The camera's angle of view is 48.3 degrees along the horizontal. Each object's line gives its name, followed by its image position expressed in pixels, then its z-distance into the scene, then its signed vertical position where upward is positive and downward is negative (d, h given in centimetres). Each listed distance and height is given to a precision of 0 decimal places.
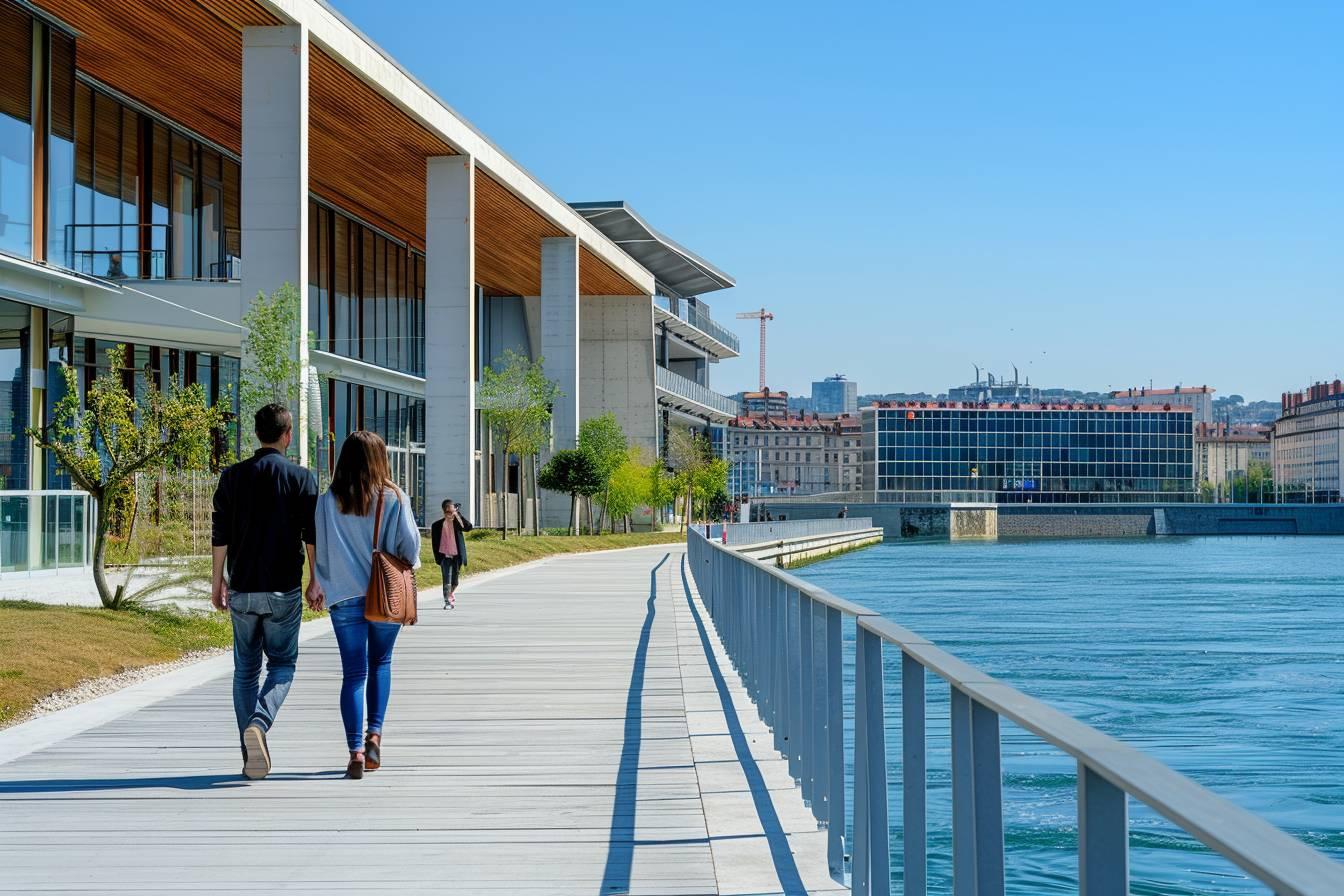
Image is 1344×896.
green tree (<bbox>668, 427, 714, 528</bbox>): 7900 +188
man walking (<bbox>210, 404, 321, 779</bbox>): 791 -37
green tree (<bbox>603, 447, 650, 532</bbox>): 6291 +28
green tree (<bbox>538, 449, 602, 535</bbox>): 5325 +77
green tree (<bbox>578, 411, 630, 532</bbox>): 5434 +203
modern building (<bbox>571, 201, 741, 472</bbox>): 7000 +893
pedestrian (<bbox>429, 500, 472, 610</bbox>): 2212 -75
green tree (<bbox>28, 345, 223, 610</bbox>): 1711 +69
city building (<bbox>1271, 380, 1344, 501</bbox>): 19040 +500
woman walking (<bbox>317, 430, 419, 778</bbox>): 802 -26
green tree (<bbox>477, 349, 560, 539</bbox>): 4912 +293
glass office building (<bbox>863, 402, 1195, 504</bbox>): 16938 +494
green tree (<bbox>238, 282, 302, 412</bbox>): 2650 +261
